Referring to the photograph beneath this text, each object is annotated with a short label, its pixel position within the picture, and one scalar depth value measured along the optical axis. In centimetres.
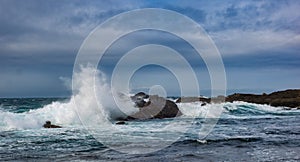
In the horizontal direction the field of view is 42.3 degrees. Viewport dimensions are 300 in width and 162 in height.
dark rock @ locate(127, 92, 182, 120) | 2839
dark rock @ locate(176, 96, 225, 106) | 4707
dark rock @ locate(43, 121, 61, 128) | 2094
